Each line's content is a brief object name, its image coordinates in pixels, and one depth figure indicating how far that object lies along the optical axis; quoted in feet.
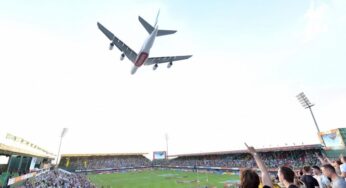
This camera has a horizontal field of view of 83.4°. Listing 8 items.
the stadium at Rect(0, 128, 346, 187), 102.63
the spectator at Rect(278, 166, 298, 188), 11.86
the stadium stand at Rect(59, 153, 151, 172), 225.56
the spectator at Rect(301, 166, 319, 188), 17.74
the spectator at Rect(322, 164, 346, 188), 14.06
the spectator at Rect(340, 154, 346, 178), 20.10
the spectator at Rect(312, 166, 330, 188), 20.98
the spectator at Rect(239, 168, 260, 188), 9.41
